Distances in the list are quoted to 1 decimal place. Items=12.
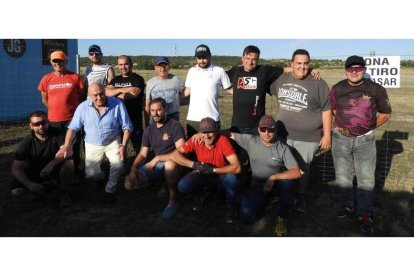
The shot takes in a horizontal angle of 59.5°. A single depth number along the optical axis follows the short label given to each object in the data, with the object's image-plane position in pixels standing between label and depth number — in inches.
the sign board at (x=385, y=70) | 208.8
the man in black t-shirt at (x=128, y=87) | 215.0
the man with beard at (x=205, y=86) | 198.2
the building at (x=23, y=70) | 421.1
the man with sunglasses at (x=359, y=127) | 160.6
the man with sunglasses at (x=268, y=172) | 163.9
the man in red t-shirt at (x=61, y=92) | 210.7
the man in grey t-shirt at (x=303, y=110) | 169.6
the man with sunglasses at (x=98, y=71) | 221.6
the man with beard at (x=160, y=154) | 186.7
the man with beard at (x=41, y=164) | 189.5
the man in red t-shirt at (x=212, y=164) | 175.3
